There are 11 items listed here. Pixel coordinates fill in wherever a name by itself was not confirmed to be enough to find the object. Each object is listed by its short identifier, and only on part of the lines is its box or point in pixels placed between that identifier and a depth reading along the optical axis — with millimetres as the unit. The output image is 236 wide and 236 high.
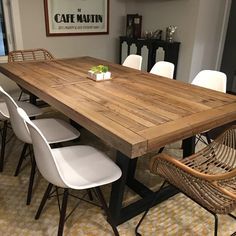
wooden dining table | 1229
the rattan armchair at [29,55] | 3237
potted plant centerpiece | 2135
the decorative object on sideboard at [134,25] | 4278
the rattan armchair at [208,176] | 1124
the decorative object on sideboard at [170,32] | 3863
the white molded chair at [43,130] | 1523
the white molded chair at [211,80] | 2264
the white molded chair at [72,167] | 1208
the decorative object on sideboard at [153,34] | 4047
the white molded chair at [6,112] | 2076
